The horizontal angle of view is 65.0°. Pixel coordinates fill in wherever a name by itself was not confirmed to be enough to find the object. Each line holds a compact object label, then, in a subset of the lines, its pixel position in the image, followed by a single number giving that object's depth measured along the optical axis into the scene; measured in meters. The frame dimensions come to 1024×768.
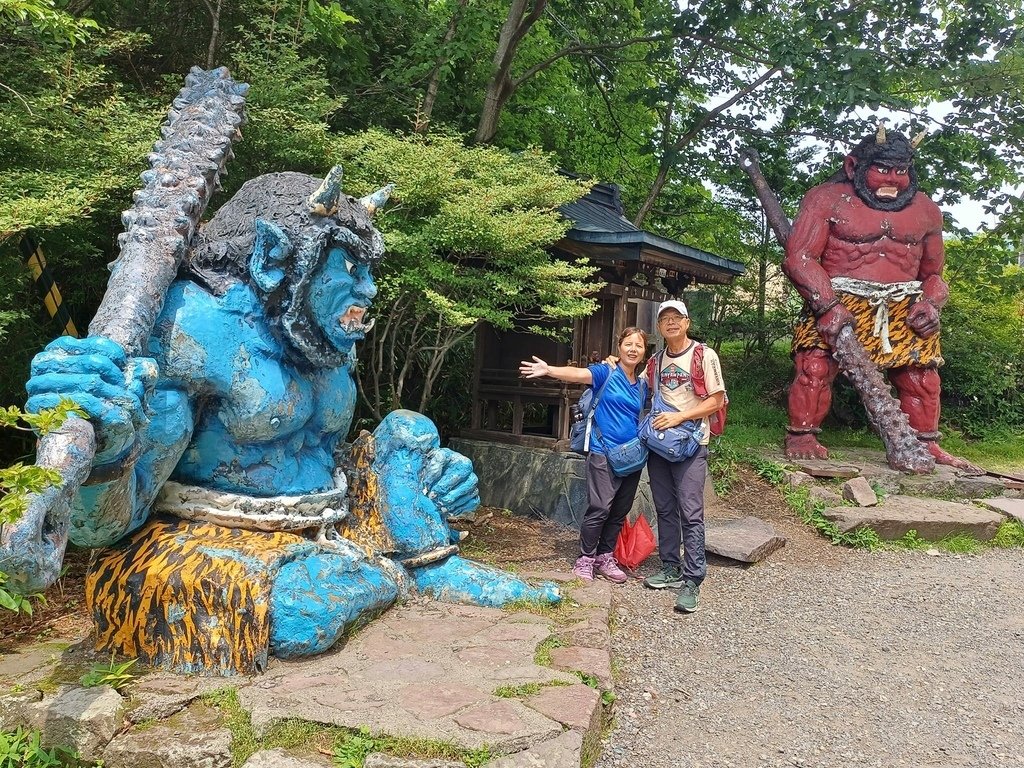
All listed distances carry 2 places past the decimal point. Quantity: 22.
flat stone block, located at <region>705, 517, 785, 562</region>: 6.20
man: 4.83
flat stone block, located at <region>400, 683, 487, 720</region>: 2.83
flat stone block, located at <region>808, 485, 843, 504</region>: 7.59
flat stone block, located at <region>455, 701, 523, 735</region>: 2.72
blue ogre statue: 3.08
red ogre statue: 8.53
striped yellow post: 4.64
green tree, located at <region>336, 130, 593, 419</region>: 5.77
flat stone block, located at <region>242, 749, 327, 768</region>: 2.54
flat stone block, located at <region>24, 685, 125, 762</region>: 2.73
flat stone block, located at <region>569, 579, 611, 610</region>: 4.39
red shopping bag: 5.59
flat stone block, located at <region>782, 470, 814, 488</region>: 7.93
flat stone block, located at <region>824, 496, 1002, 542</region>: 7.05
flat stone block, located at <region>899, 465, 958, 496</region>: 8.05
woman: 5.18
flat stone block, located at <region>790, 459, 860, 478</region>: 8.08
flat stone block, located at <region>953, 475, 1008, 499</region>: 8.09
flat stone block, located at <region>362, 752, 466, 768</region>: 2.52
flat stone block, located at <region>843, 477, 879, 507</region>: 7.51
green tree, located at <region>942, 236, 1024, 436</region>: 11.29
